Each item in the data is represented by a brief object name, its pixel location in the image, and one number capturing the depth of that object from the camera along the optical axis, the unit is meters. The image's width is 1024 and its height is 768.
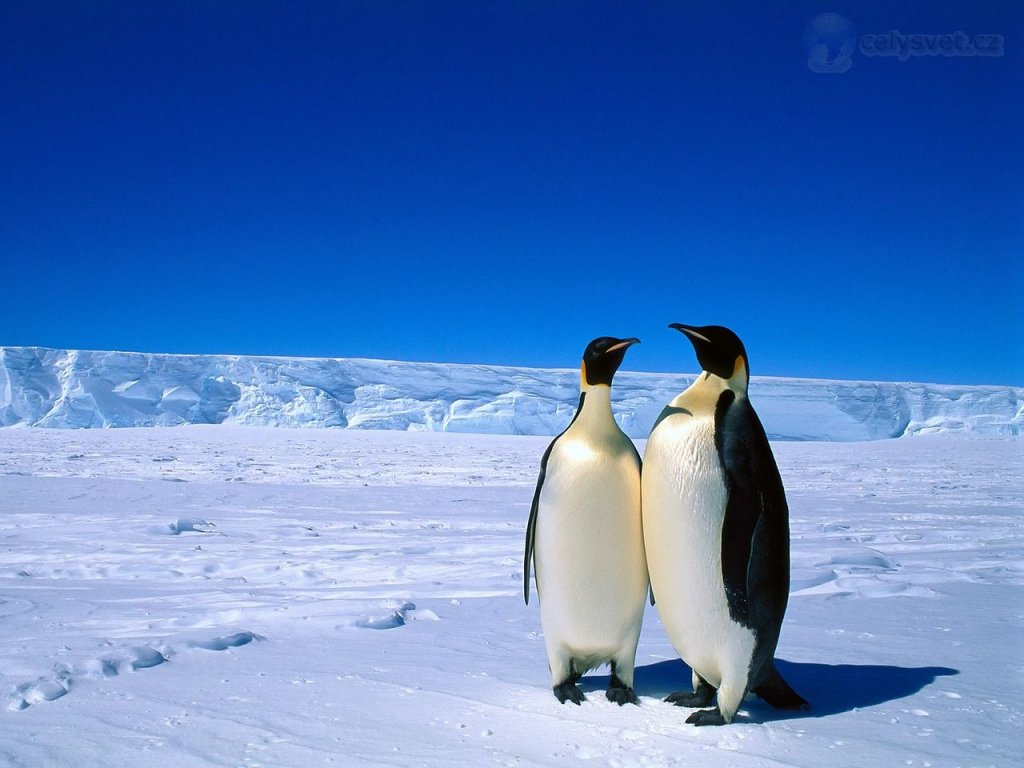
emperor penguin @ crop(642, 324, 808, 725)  2.31
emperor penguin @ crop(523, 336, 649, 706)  2.52
